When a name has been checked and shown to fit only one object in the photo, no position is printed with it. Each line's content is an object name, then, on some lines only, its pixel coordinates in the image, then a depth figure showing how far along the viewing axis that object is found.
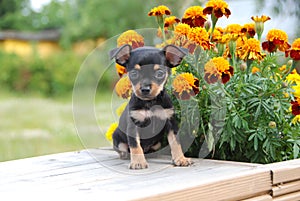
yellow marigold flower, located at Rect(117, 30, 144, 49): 1.34
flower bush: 1.31
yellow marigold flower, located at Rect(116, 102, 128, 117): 1.38
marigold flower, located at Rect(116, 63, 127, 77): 1.34
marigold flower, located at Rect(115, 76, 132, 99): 1.32
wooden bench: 1.09
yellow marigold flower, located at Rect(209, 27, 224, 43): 1.39
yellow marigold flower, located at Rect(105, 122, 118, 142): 1.40
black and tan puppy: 1.22
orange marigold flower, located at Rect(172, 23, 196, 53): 1.31
